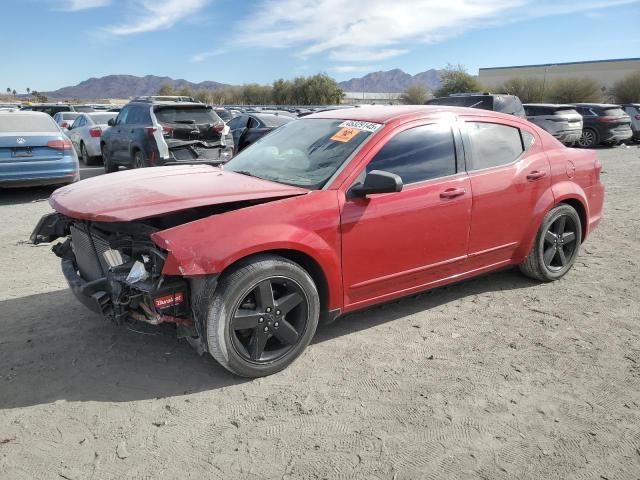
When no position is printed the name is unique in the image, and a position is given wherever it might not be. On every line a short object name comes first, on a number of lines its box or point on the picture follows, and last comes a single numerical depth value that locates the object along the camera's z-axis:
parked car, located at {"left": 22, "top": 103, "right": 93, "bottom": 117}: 23.31
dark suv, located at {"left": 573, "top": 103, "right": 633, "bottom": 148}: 19.66
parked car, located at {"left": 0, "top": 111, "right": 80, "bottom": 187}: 8.84
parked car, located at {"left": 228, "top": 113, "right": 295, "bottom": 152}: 12.20
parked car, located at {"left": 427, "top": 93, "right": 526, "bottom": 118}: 14.05
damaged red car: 3.11
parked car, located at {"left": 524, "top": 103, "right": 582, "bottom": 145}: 17.81
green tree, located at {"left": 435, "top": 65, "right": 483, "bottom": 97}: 54.71
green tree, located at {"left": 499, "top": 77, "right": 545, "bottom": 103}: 48.50
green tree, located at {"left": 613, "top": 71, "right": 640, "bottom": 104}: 43.75
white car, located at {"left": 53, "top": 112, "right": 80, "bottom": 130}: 18.37
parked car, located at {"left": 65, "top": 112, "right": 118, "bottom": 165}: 14.50
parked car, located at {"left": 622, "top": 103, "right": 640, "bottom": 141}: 22.08
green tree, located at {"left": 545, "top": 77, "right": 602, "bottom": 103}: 46.06
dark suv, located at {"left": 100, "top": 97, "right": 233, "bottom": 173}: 10.28
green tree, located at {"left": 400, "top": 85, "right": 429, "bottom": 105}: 56.91
